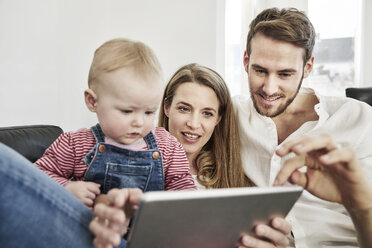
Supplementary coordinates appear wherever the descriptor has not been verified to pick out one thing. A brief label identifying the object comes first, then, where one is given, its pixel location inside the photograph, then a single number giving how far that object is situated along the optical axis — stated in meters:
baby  0.94
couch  1.41
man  1.37
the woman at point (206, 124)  1.56
